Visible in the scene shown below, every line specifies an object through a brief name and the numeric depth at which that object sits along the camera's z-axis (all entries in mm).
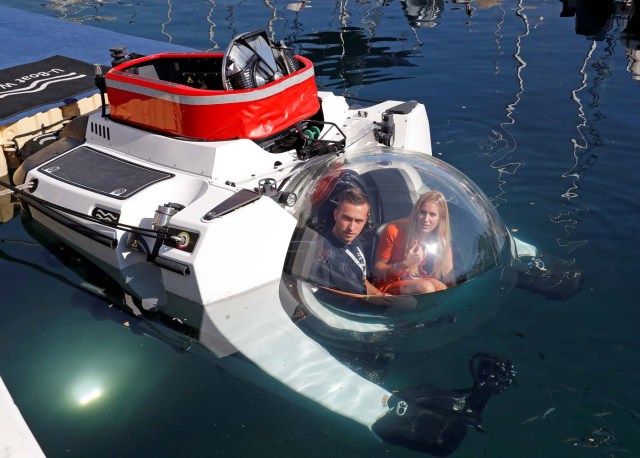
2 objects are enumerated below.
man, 4875
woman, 4871
